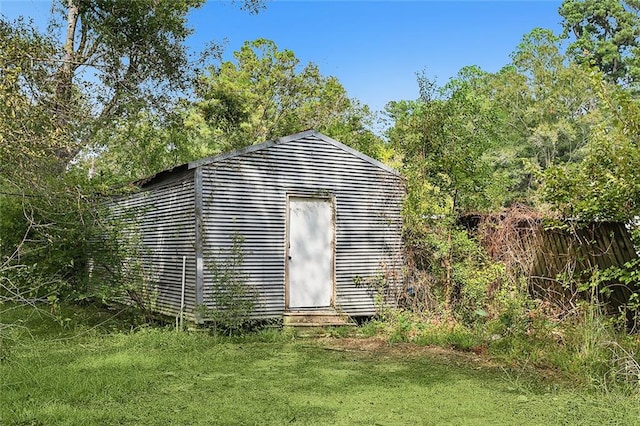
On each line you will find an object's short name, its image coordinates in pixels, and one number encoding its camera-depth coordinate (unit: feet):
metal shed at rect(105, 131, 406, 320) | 29.58
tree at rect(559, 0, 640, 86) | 105.81
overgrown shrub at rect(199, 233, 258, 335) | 28.45
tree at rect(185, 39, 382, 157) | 79.41
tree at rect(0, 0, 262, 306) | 19.25
